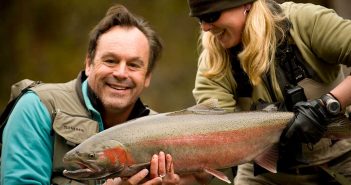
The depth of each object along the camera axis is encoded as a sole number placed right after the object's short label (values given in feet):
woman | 23.96
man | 24.87
